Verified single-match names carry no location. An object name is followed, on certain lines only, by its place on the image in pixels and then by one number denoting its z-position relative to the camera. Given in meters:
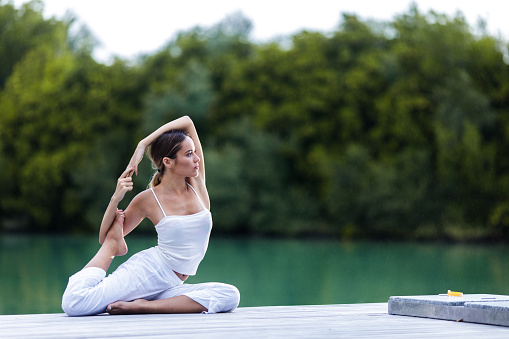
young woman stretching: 9.37
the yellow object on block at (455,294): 9.59
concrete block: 8.60
